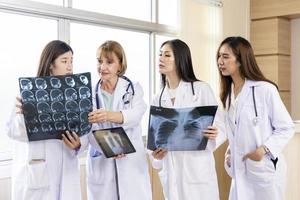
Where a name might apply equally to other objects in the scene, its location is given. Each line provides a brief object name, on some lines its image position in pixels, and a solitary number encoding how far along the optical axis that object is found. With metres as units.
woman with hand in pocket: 2.31
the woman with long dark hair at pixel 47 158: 1.92
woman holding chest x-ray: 2.31
